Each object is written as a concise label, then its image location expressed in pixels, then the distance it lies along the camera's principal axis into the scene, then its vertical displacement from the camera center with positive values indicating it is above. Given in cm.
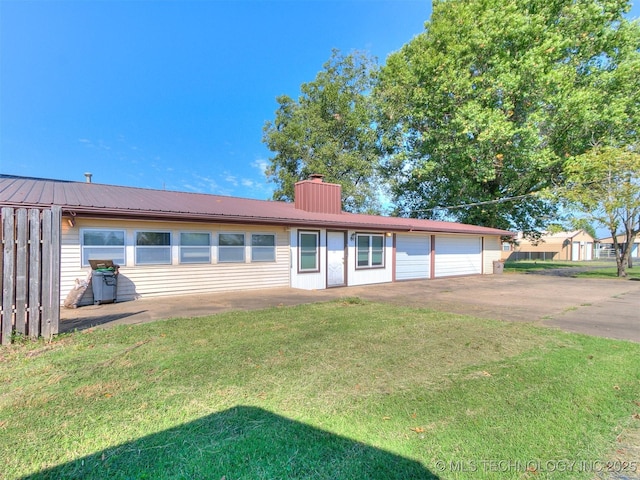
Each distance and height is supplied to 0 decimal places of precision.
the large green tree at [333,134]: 2631 +911
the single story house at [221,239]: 859 +24
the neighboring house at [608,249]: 4878 -31
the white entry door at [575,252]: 4591 -70
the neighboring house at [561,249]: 4531 -30
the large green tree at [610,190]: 1557 +281
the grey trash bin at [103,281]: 820 -87
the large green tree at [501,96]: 1866 +933
